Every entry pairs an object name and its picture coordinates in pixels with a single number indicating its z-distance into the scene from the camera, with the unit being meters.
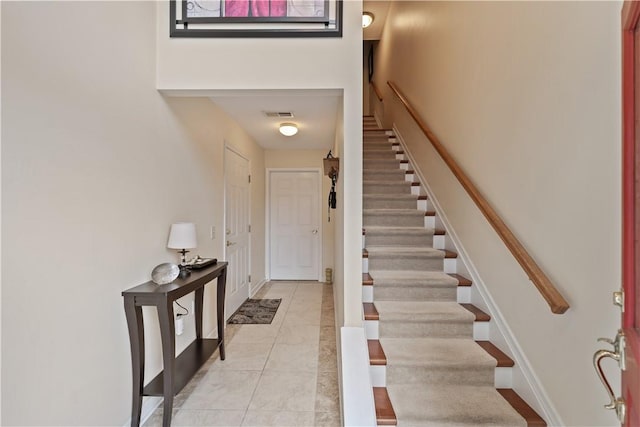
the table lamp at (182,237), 2.13
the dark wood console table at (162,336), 1.69
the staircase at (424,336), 1.63
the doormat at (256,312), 3.52
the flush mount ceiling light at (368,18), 5.45
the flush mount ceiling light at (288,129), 3.57
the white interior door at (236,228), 3.54
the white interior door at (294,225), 5.26
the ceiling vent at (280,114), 3.15
